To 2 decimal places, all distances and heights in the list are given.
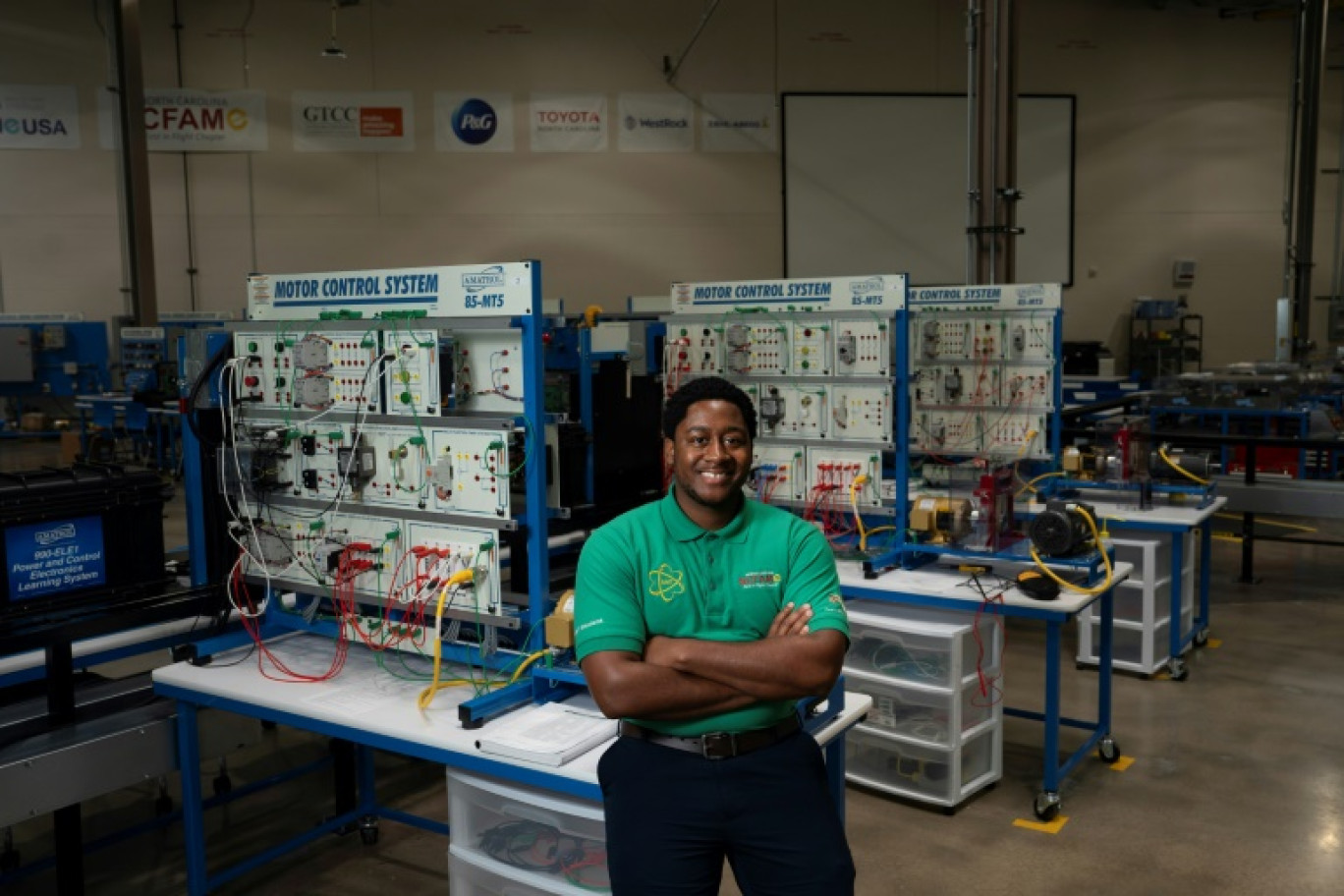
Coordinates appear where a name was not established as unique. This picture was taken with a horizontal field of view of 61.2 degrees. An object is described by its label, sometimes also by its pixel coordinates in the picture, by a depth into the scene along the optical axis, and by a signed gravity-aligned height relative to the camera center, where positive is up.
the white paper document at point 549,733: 2.85 -0.99
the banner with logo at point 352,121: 14.83 +3.10
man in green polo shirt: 2.30 -0.64
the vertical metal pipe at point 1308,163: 14.12 +2.34
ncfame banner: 14.52 +3.07
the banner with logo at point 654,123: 15.48 +3.17
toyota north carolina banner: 15.27 +3.14
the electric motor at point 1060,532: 4.65 -0.74
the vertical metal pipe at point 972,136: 9.30 +1.78
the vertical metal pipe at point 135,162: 13.02 +2.32
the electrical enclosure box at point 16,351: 14.02 +0.14
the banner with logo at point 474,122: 15.09 +3.12
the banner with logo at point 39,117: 14.39 +3.10
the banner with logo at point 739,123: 15.64 +3.19
